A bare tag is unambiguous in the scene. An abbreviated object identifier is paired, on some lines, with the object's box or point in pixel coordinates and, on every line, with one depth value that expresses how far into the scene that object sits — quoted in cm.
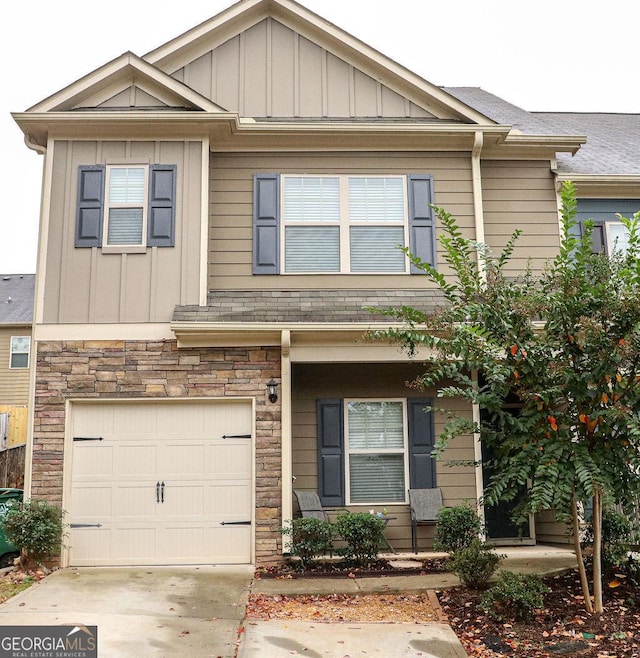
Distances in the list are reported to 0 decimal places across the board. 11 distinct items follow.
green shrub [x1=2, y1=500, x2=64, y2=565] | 757
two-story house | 814
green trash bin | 842
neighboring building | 2181
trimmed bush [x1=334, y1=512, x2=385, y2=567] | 766
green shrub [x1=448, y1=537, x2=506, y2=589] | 644
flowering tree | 548
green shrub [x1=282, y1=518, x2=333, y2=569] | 760
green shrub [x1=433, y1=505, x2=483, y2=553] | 798
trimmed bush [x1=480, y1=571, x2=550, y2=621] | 557
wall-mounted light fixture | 817
